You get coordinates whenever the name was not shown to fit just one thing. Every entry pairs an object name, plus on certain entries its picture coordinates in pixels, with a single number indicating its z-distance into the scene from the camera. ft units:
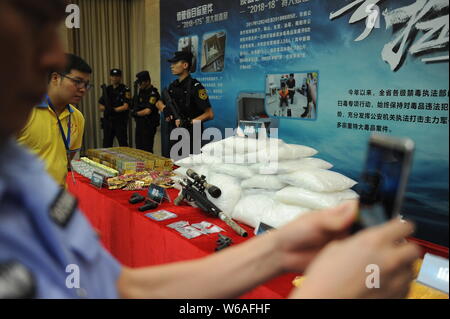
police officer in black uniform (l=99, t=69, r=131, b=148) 17.28
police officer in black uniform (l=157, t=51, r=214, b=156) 11.46
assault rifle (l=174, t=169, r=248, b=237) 5.10
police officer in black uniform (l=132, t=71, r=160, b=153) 15.70
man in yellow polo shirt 5.68
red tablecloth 4.15
